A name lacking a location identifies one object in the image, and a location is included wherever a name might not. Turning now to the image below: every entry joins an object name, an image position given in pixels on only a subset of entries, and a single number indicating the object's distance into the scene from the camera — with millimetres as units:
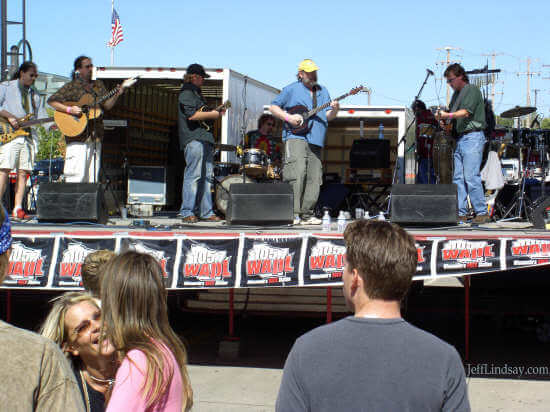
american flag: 22938
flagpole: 23320
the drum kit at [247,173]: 9688
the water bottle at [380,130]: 13315
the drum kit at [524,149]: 11539
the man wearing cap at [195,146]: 8336
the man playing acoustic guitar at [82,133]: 8609
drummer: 10883
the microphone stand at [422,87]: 8609
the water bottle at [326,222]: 7139
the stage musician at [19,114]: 8344
